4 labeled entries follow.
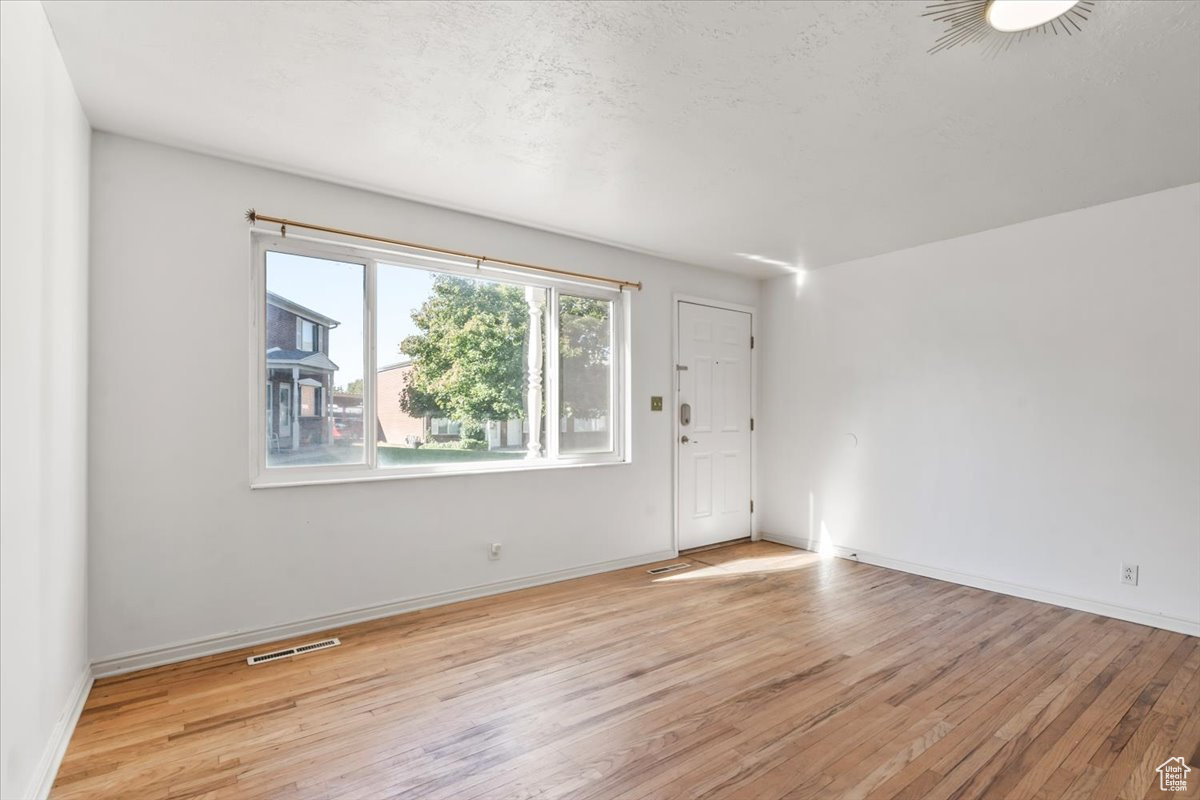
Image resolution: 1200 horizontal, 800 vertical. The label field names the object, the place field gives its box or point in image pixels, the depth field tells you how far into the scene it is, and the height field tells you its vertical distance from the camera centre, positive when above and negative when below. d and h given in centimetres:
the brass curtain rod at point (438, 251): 306 +91
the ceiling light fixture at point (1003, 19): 178 +120
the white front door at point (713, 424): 499 -20
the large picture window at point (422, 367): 320 +21
